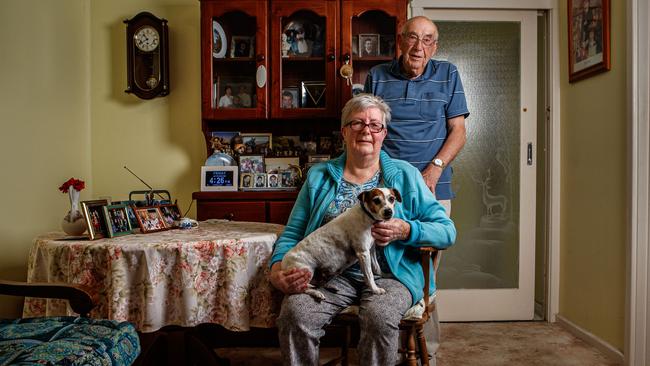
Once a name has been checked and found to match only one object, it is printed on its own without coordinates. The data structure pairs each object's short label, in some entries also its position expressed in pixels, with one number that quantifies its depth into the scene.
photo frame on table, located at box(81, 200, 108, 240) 1.74
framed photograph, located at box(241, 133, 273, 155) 3.04
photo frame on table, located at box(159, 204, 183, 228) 2.06
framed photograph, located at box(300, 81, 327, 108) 2.90
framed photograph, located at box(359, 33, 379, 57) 2.91
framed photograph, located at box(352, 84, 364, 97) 2.94
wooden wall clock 2.97
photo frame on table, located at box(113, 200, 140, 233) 1.91
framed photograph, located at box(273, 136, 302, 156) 3.06
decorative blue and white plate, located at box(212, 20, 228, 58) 2.86
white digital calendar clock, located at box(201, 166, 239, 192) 2.85
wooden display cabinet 2.76
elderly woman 1.54
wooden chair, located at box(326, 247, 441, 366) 1.67
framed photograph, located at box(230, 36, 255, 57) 2.90
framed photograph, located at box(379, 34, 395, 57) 2.90
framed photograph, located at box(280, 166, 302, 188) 2.95
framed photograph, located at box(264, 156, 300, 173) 3.02
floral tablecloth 1.62
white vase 1.79
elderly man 2.20
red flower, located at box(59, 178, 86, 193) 1.88
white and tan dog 1.57
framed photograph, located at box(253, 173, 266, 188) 2.91
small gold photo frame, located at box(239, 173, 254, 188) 2.90
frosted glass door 3.15
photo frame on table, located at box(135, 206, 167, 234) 1.92
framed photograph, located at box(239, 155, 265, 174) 2.97
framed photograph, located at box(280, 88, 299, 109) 2.90
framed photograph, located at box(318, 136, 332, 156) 3.04
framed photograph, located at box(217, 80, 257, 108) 2.88
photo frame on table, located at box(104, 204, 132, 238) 1.80
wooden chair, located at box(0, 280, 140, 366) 1.23
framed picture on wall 2.53
